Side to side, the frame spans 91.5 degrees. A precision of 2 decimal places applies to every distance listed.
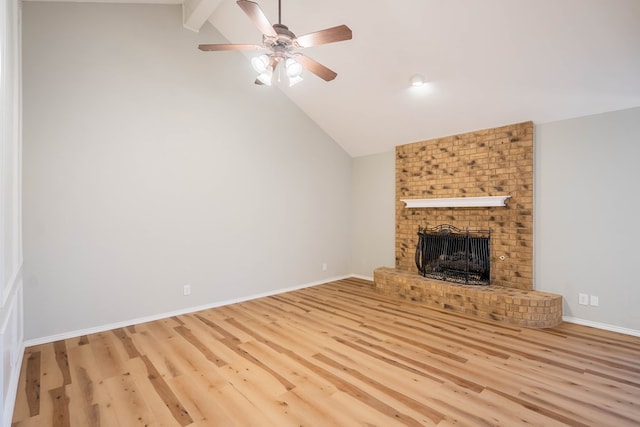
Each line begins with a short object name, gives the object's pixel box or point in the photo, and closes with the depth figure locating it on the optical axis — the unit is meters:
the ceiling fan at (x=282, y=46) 2.25
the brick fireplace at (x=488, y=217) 3.76
